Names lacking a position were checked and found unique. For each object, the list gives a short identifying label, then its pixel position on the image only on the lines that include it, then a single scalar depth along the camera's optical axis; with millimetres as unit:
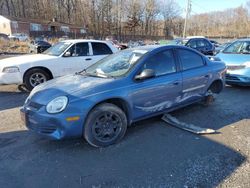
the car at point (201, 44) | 11925
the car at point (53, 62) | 5399
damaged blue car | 2681
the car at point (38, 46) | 18418
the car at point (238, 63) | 5510
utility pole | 30436
